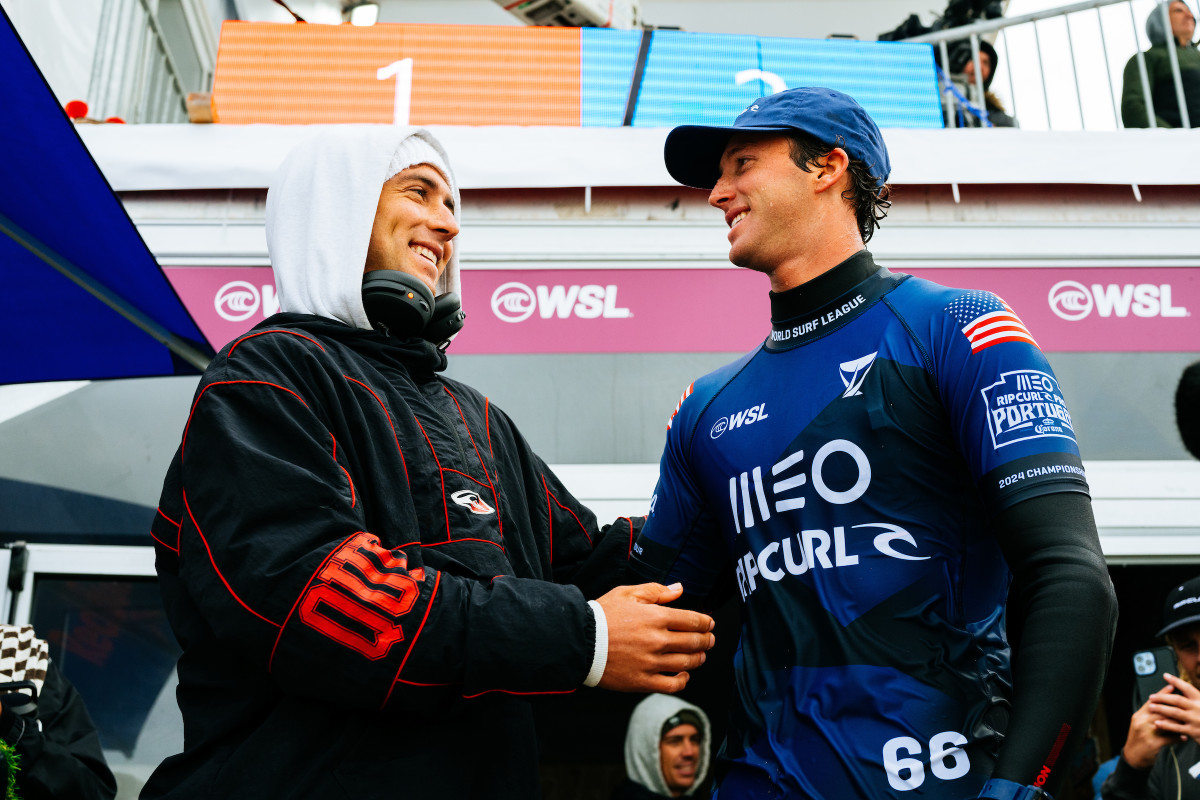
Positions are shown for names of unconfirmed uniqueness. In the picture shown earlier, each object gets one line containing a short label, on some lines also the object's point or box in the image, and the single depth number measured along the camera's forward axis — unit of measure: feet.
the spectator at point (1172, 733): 10.17
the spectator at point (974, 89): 16.93
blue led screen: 14.67
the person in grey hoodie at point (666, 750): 17.65
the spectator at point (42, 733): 9.05
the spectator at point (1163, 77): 16.47
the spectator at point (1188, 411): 12.66
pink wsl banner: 12.93
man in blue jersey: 4.35
